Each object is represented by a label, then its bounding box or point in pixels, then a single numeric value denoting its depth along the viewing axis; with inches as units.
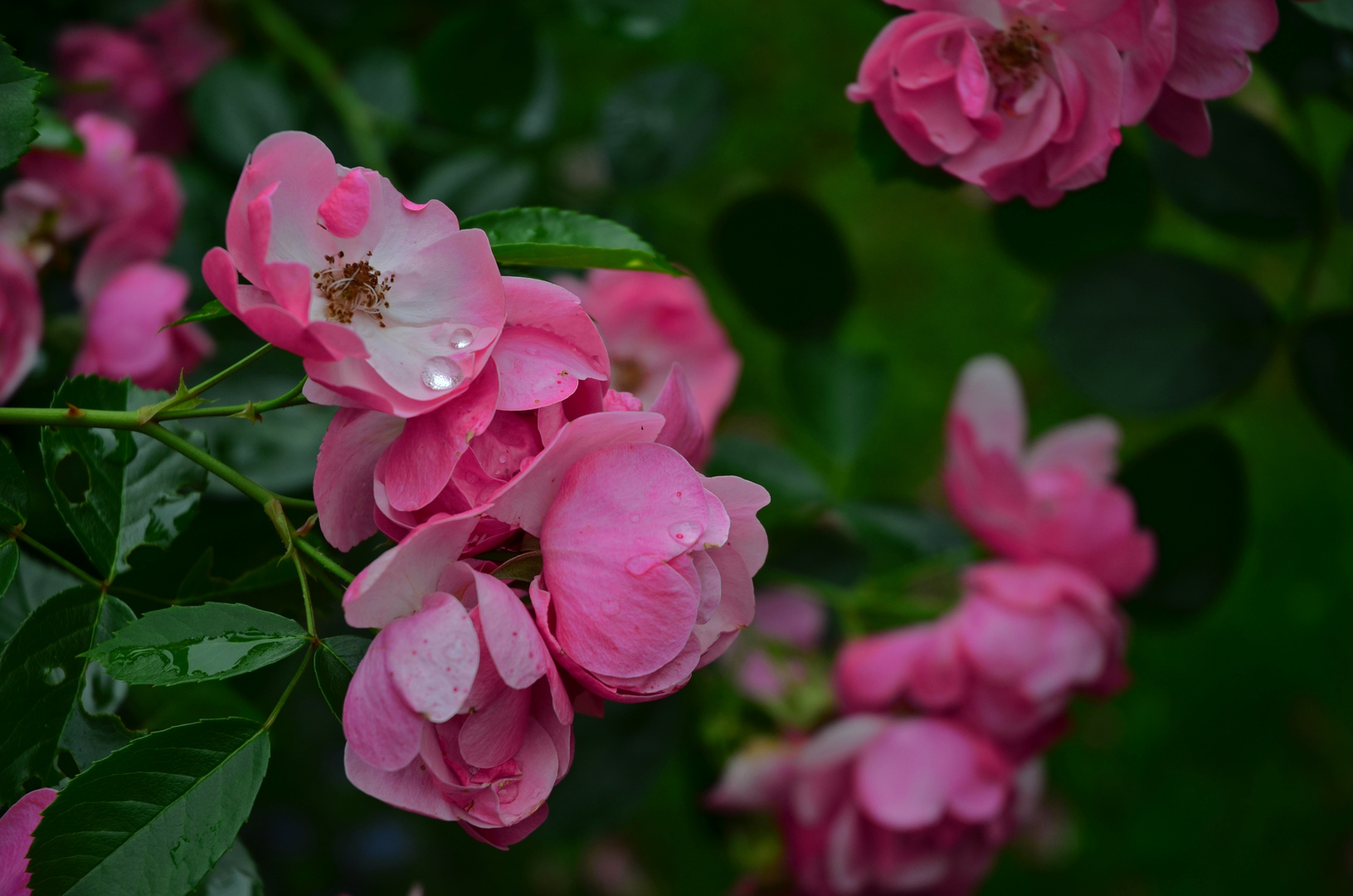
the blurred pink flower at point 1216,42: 32.8
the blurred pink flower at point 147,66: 39.7
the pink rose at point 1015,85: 32.8
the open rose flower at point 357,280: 31.2
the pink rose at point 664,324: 37.8
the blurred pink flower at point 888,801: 36.8
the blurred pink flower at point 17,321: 34.2
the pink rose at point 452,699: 31.0
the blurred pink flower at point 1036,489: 37.0
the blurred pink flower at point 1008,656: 36.6
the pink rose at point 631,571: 31.2
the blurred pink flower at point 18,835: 31.7
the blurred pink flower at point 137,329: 35.1
